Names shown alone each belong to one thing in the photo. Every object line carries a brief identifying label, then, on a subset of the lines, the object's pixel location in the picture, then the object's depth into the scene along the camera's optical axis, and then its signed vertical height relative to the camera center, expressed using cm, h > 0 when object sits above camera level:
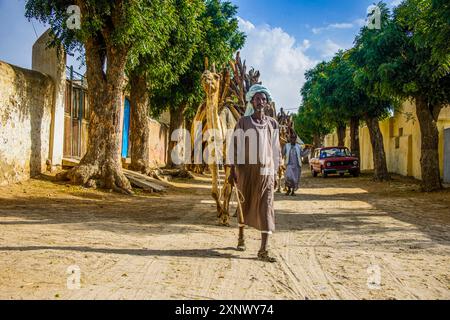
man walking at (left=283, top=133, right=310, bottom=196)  1709 +26
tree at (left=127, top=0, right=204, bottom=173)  1788 +366
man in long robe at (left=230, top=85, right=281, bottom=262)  652 +8
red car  2962 +46
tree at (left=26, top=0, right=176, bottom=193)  1440 +265
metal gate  1802 +190
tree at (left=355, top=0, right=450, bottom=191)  1570 +312
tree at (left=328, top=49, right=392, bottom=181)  2550 +333
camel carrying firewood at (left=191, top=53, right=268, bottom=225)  945 +79
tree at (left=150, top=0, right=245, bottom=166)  2369 +486
